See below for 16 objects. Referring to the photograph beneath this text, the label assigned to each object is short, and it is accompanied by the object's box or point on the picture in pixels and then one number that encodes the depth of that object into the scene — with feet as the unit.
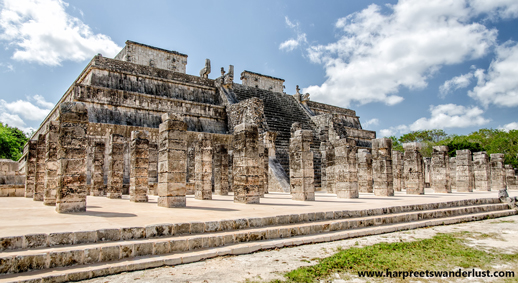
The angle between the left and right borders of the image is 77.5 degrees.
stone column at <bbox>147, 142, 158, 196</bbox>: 43.04
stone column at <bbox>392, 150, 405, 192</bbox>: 59.62
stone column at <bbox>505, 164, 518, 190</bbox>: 68.85
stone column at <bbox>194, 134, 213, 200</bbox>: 35.37
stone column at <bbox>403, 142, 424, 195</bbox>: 47.19
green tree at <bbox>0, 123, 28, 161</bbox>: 95.82
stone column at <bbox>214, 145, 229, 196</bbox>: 42.55
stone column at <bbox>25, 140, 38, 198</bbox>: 37.06
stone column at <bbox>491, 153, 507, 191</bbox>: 62.59
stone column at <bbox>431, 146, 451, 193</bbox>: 52.65
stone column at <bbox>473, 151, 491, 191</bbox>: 60.80
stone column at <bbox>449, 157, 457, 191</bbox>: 63.90
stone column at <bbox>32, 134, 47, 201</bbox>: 33.40
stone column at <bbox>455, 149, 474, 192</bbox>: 55.69
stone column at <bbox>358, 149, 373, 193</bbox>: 49.40
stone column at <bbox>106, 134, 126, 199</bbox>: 36.34
